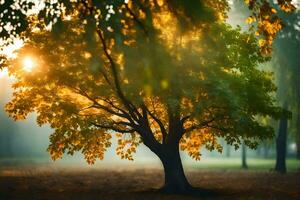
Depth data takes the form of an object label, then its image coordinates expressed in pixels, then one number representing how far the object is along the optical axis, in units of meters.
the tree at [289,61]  34.72
